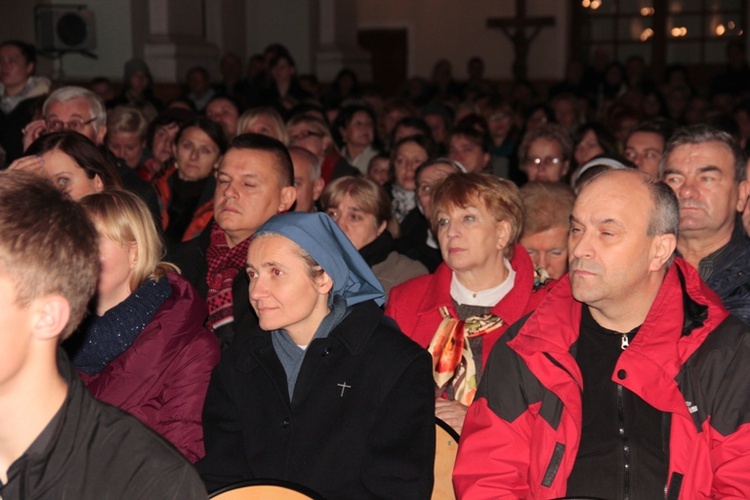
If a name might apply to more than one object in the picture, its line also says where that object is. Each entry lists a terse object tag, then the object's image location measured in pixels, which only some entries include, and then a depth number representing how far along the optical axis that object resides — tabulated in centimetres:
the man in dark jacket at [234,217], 418
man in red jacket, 269
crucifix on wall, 1934
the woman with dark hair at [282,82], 1098
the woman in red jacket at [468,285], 373
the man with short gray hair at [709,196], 387
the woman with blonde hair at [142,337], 315
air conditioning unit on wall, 1012
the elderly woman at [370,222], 474
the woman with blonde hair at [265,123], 641
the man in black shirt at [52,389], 173
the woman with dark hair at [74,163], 423
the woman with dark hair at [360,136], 835
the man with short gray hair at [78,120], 541
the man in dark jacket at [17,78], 738
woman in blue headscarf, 285
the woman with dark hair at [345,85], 1372
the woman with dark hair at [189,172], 588
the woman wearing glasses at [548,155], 646
